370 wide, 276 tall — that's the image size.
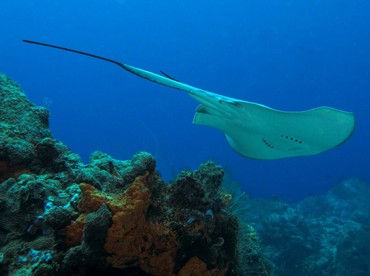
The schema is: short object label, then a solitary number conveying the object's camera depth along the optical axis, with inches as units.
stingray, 161.2
